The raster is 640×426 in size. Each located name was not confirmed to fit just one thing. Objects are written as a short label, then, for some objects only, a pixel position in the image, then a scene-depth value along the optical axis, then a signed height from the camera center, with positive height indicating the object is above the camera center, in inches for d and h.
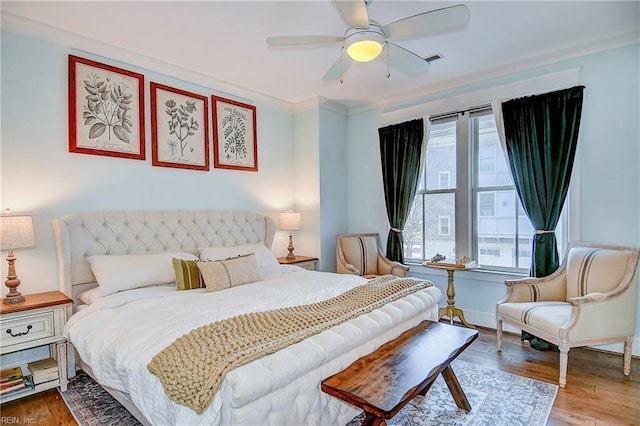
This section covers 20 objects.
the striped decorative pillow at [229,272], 111.6 -21.3
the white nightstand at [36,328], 92.7 -32.7
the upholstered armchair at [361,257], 174.6 -25.1
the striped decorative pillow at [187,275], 112.7 -21.7
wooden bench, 60.4 -32.6
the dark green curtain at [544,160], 131.0 +18.2
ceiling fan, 80.1 +45.1
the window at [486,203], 154.9 +1.8
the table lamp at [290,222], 180.9 -7.3
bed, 59.7 -26.4
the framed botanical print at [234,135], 161.3 +35.2
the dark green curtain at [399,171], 173.6 +18.7
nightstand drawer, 92.5 -32.5
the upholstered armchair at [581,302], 106.3 -32.0
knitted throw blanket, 56.1 -25.6
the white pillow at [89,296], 105.1 -26.9
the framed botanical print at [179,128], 139.8 +33.6
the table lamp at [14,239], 96.0 -8.3
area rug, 87.5 -53.2
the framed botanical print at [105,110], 119.2 +35.6
